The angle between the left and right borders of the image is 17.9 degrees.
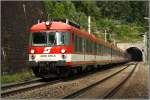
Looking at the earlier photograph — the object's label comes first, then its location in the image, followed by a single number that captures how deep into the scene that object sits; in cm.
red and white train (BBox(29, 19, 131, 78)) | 2214
